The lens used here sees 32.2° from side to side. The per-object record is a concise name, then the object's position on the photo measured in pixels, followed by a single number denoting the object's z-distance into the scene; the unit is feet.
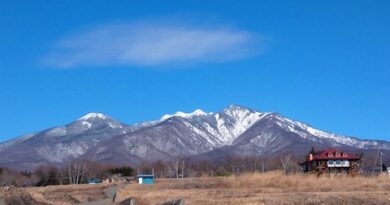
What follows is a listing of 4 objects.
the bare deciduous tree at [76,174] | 347.03
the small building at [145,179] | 265.95
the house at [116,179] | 310.94
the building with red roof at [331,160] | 261.24
